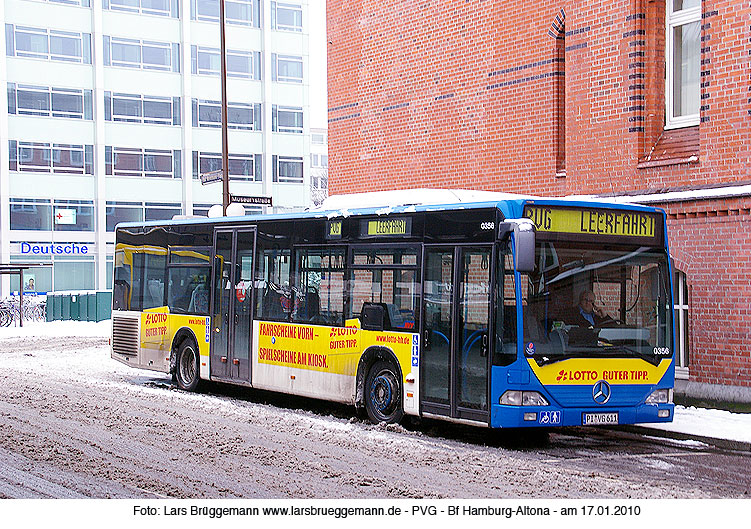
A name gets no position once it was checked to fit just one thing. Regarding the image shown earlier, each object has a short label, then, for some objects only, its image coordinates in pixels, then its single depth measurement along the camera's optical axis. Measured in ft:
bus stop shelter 118.21
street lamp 84.10
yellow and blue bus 37.81
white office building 179.01
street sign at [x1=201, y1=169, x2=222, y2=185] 78.07
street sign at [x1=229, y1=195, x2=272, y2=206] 72.07
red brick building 49.80
